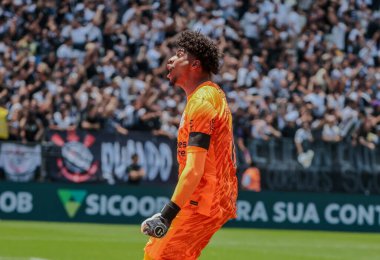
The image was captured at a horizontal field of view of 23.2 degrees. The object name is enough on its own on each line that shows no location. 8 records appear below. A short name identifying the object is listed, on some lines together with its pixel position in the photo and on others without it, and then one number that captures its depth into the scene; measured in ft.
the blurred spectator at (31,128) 67.92
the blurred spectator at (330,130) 74.38
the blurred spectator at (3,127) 67.92
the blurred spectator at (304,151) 71.51
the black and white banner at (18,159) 66.90
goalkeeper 21.21
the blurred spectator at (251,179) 70.78
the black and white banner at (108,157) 68.23
